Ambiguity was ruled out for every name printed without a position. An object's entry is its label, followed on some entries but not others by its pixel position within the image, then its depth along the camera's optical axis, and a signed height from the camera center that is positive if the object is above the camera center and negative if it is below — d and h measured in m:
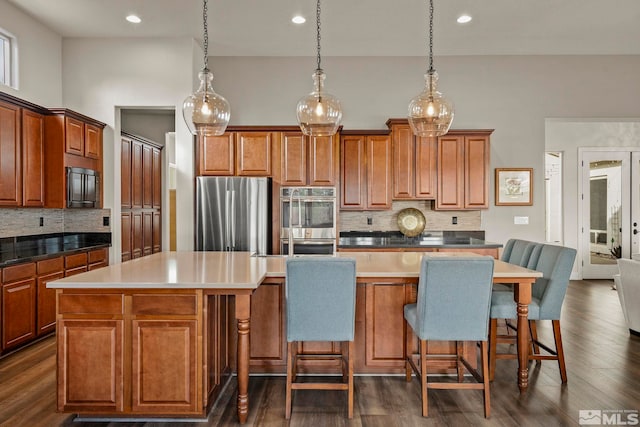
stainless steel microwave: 4.44 +0.27
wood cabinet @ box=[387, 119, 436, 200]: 5.22 +0.60
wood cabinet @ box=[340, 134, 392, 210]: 5.22 +0.52
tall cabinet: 5.43 +0.21
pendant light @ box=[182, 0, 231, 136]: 2.86 +0.72
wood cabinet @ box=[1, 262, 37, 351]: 3.40 -0.82
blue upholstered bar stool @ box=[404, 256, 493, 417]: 2.44 -0.57
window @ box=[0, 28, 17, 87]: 4.34 +1.64
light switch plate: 5.71 -0.12
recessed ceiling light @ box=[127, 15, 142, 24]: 4.52 +2.17
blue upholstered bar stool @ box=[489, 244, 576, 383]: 2.93 -0.67
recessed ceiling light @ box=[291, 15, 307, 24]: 4.50 +2.15
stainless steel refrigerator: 4.84 -0.05
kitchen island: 2.31 -0.75
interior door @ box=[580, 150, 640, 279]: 6.76 -0.01
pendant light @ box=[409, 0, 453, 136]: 2.96 +0.75
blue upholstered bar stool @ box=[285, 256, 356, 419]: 2.40 -0.56
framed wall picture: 5.66 +0.33
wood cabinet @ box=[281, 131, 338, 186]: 5.06 +0.63
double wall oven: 4.95 -0.13
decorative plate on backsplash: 5.55 -0.15
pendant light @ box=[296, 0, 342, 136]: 2.86 +0.73
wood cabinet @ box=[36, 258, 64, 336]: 3.80 -0.80
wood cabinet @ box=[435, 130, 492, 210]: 5.21 +0.56
